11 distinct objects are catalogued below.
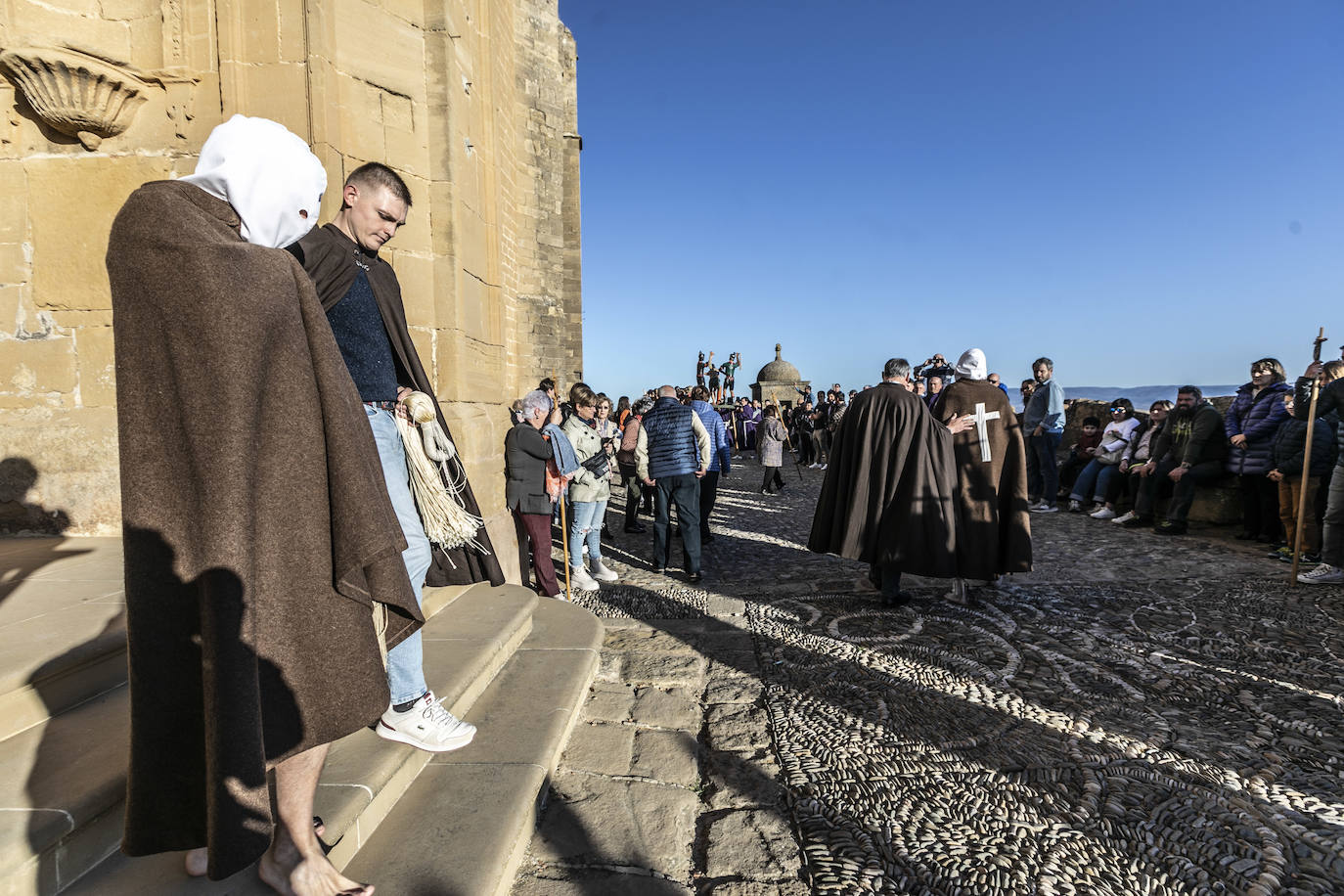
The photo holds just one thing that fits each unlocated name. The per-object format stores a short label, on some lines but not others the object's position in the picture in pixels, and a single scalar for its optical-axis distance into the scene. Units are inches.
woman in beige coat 230.8
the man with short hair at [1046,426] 361.1
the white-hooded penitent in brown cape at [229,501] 48.4
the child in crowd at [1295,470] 243.9
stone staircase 61.6
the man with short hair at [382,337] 77.5
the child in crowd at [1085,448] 398.9
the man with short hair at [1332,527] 211.0
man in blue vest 235.0
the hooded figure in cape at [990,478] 199.9
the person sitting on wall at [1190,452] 303.1
